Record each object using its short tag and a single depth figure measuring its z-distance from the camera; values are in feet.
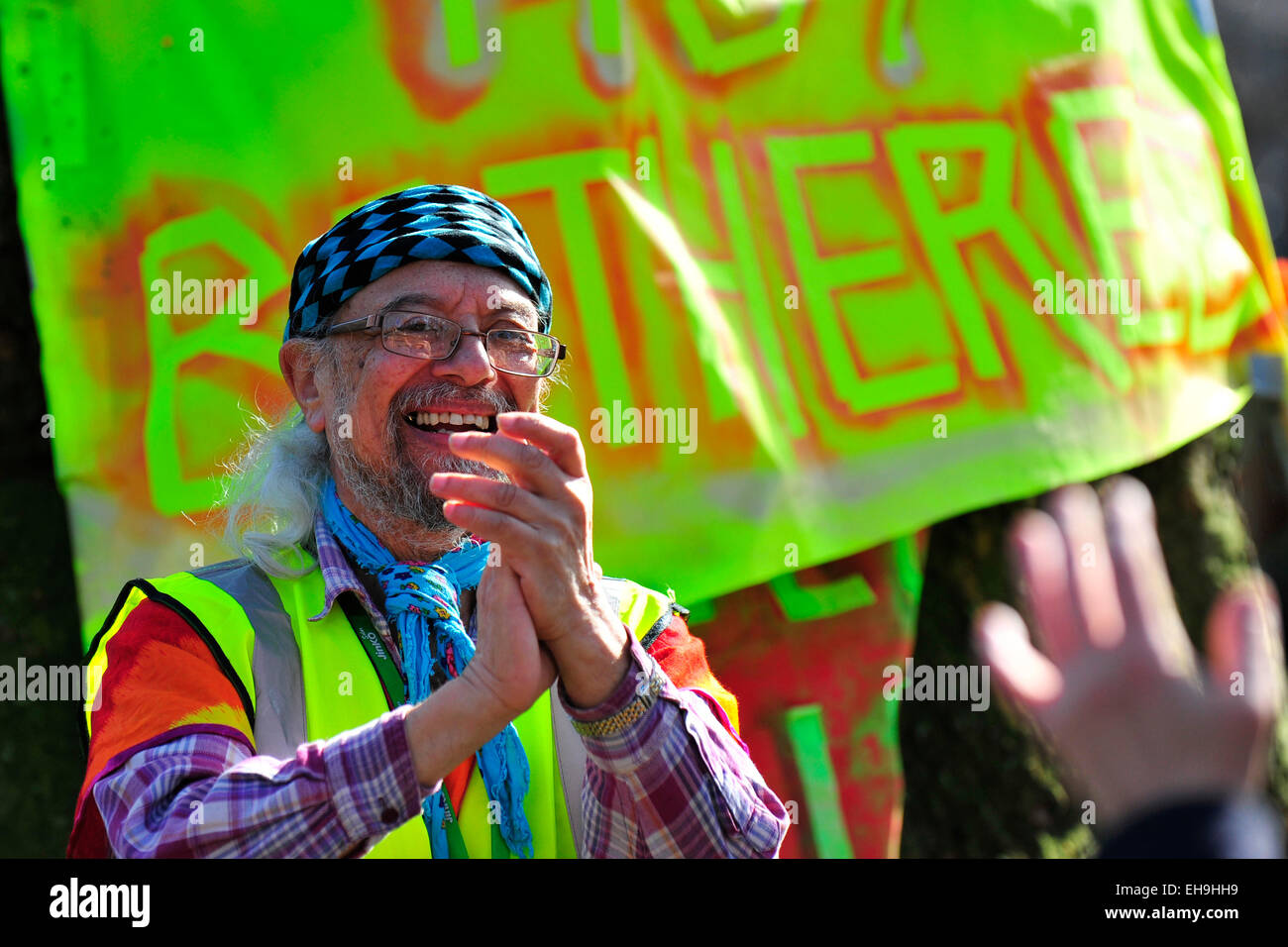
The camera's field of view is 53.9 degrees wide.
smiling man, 3.94
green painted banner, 7.70
